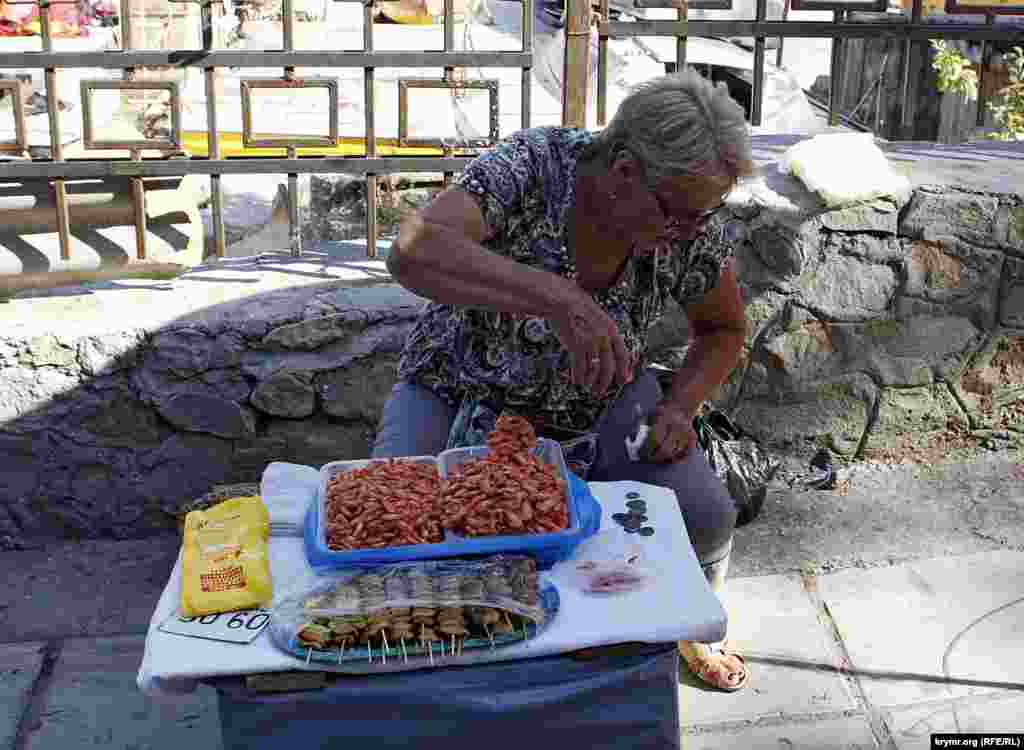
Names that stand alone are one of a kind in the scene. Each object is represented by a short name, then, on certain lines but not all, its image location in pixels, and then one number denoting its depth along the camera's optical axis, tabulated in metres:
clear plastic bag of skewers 1.90
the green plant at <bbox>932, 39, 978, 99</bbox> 6.38
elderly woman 2.27
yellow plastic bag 2.04
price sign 1.96
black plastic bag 3.24
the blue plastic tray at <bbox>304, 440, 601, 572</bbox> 2.11
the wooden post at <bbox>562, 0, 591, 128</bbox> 3.46
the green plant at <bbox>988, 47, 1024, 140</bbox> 5.56
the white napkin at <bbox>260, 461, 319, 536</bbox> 2.31
